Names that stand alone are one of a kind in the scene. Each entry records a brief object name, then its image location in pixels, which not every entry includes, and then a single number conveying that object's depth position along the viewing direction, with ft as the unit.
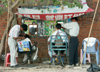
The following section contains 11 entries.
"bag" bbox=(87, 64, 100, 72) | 20.39
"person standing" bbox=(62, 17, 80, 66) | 22.61
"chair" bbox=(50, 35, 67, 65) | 22.68
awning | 25.58
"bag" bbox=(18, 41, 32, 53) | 23.30
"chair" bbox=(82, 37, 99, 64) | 24.11
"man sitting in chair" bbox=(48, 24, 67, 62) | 23.18
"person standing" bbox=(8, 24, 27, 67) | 22.76
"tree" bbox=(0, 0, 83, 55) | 23.46
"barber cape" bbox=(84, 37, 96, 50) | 23.84
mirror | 28.19
